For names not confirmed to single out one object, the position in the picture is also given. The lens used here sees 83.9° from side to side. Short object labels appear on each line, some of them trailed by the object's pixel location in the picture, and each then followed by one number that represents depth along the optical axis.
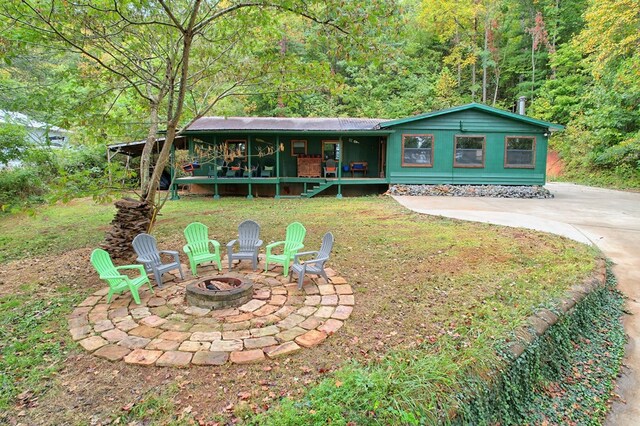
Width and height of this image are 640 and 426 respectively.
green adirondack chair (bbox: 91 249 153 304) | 3.60
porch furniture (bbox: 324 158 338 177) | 13.52
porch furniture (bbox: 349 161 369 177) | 14.19
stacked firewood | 5.41
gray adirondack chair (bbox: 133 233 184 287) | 4.11
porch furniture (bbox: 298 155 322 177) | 13.83
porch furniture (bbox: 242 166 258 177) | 13.25
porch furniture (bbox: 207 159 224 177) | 13.38
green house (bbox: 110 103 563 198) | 12.90
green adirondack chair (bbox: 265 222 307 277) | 4.46
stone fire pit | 3.54
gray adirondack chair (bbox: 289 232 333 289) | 4.00
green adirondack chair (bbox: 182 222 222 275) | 4.52
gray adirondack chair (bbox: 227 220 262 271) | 4.95
